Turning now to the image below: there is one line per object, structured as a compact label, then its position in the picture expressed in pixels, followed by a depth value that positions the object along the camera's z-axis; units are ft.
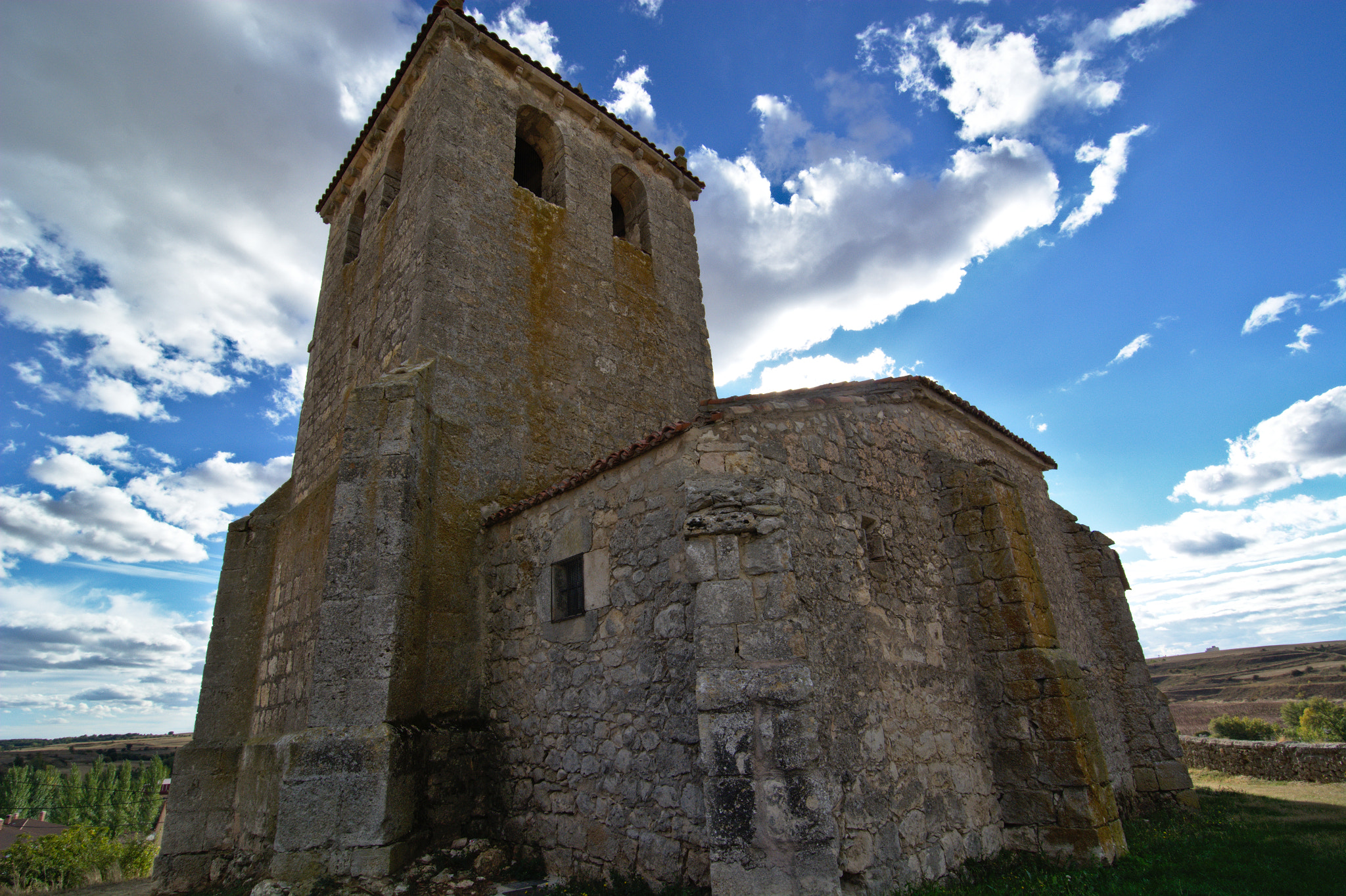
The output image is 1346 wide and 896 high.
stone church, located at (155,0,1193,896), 15.23
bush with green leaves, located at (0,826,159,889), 30.78
